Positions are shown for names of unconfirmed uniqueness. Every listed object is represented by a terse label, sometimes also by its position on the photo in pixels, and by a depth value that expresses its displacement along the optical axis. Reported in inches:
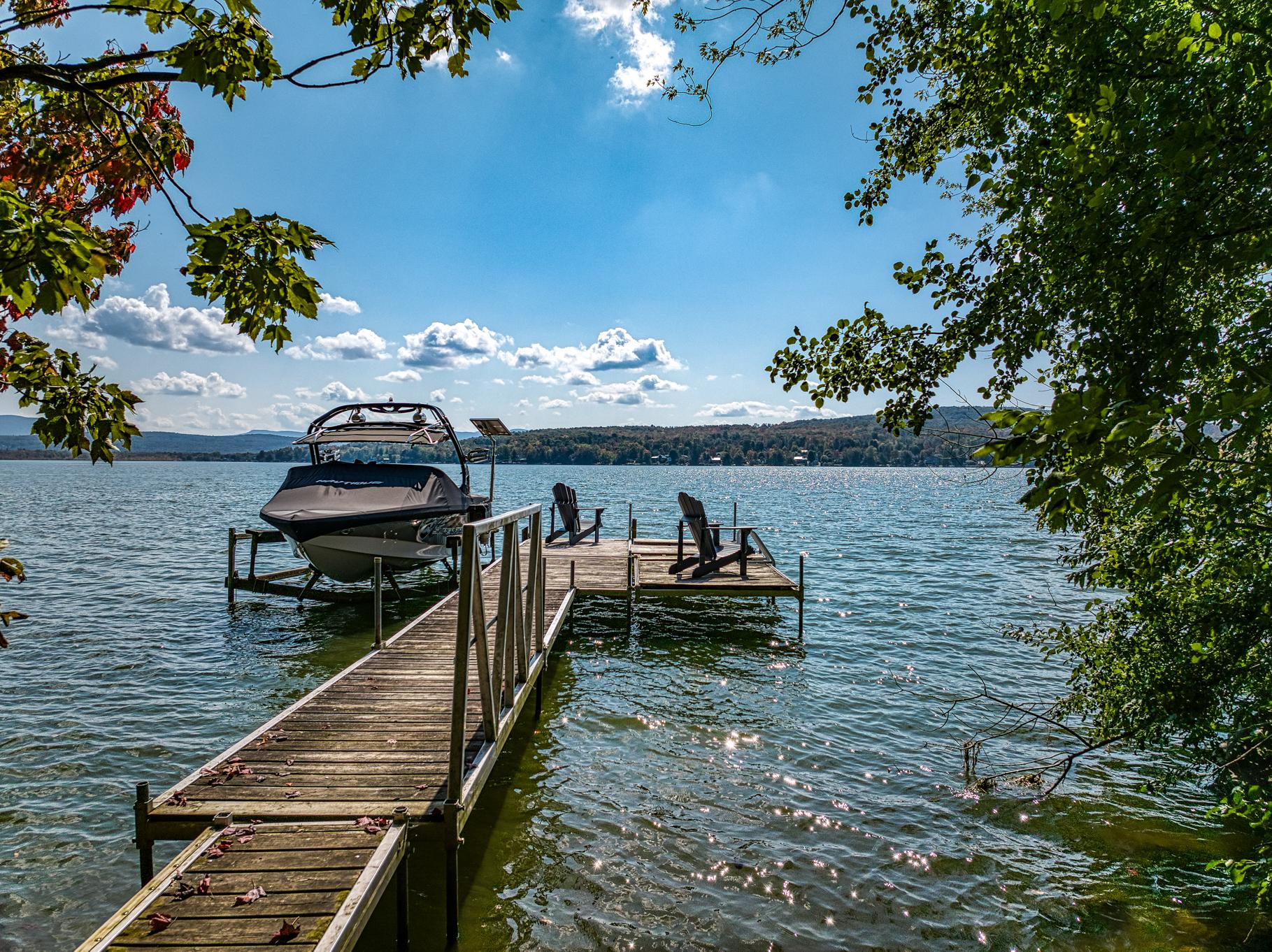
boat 527.2
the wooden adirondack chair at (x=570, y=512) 733.9
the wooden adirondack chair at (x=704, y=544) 535.5
